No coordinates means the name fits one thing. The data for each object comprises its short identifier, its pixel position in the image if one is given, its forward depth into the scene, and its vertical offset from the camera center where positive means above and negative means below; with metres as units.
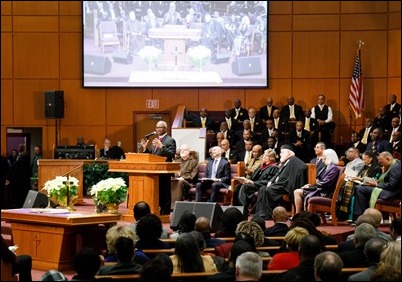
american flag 16.78 +0.46
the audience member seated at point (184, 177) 12.45 -1.03
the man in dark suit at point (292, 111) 16.31 +0.05
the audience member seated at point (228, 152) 14.01 -0.71
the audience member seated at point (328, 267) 4.76 -0.92
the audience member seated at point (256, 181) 11.81 -1.03
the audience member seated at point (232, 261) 5.10 -1.03
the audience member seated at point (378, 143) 13.73 -0.51
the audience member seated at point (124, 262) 5.27 -1.01
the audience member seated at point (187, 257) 5.47 -0.99
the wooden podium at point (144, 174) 9.95 -0.78
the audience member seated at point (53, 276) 4.99 -1.03
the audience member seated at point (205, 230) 6.76 -1.00
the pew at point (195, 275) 5.14 -1.06
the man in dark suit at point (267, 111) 16.56 +0.05
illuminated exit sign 17.70 +0.19
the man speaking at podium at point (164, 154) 10.38 -0.54
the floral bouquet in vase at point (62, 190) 9.00 -0.88
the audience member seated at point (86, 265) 4.91 -0.94
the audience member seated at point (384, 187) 9.97 -0.93
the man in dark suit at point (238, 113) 16.45 +0.00
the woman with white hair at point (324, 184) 10.84 -0.96
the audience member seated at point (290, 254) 5.71 -1.03
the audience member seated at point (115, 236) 5.98 -0.94
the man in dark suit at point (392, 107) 15.42 +0.14
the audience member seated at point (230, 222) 7.20 -0.99
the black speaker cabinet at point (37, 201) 9.80 -1.10
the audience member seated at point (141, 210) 7.59 -0.93
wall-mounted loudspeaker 16.95 +0.18
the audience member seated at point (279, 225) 7.53 -1.06
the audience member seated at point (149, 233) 6.41 -0.97
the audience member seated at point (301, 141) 15.40 -0.53
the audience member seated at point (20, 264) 6.20 -1.25
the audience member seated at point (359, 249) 5.86 -1.02
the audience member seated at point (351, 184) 10.73 -0.96
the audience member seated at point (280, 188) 11.49 -1.08
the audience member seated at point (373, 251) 5.42 -0.94
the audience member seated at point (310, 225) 6.57 -0.96
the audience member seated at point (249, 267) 4.89 -0.95
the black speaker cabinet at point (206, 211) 8.77 -1.09
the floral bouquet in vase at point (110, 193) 8.84 -0.89
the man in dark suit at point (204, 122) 16.55 -0.19
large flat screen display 17.20 +1.56
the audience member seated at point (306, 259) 4.96 -0.96
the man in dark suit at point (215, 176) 12.29 -0.99
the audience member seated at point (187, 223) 7.11 -0.98
